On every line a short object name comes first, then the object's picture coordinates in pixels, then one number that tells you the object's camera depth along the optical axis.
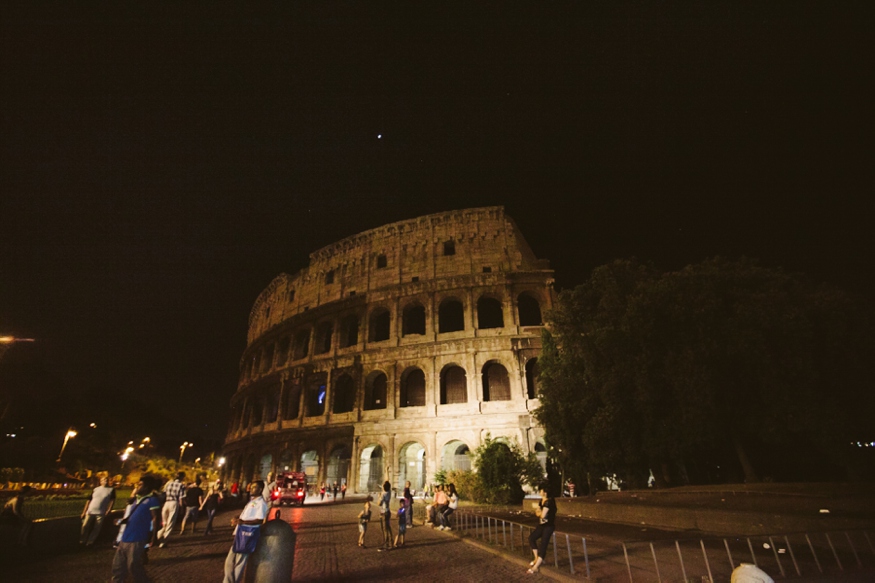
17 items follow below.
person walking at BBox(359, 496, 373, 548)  8.82
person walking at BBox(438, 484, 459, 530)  11.38
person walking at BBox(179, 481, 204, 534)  11.09
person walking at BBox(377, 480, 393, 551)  8.86
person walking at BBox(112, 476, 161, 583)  4.77
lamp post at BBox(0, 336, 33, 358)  15.01
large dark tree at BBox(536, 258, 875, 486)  11.50
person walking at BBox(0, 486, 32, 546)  7.72
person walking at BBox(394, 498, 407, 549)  8.82
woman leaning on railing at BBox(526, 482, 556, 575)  6.39
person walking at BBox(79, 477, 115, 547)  8.08
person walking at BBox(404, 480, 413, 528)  10.25
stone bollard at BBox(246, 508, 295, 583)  4.21
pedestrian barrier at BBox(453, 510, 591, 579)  7.12
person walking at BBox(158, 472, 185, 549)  8.81
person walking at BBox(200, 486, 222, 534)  10.94
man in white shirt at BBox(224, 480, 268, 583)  4.51
